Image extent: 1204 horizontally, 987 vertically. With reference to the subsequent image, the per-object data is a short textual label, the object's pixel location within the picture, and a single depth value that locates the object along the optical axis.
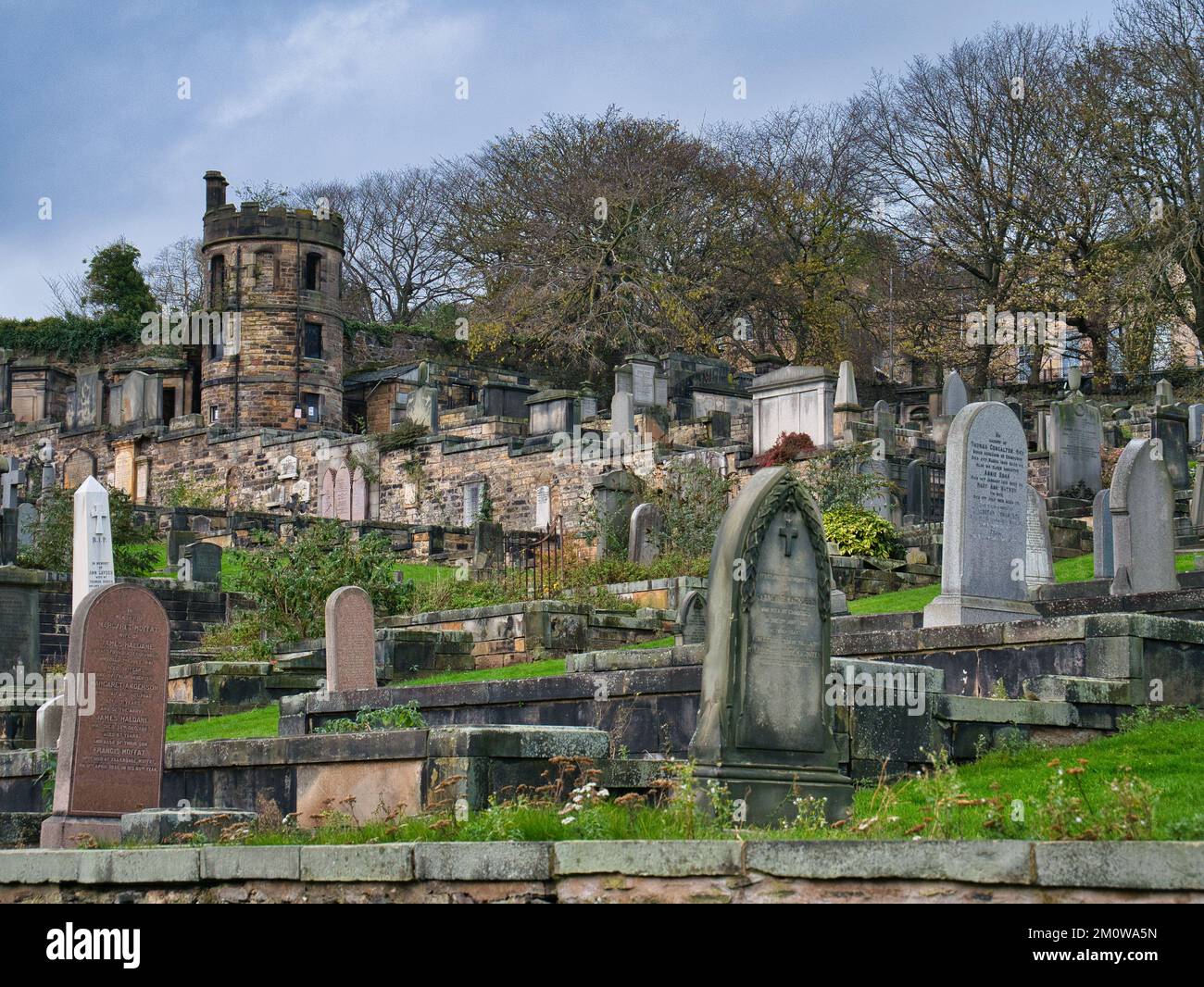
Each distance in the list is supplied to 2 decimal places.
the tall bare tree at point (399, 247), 75.00
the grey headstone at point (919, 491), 30.91
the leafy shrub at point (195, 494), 50.03
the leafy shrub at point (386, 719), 11.90
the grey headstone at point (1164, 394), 35.44
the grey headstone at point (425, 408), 46.81
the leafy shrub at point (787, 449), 32.91
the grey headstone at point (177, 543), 33.88
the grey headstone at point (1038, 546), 19.14
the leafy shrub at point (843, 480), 27.30
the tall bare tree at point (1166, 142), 43.53
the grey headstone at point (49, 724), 15.37
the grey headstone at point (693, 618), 16.73
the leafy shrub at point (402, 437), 45.62
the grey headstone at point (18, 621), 20.92
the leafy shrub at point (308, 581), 23.77
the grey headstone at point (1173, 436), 30.09
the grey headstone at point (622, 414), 40.06
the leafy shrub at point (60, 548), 30.42
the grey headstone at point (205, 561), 29.53
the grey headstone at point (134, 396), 56.44
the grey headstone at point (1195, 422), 35.88
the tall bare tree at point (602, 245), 53.59
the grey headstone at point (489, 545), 30.62
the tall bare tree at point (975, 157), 49.22
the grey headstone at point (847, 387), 36.16
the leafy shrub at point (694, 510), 25.89
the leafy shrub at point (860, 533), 24.23
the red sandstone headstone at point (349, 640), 16.53
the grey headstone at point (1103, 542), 18.84
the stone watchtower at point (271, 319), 54.81
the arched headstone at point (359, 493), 46.41
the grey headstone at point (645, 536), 25.44
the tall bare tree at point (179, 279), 74.52
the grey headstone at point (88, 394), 58.78
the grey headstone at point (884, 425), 33.41
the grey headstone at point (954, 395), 39.03
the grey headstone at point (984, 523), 14.56
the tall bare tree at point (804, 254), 54.88
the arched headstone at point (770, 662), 9.70
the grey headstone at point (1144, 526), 15.99
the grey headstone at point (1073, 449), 30.61
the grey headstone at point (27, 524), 32.44
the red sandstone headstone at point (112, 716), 11.89
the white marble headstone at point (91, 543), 21.09
